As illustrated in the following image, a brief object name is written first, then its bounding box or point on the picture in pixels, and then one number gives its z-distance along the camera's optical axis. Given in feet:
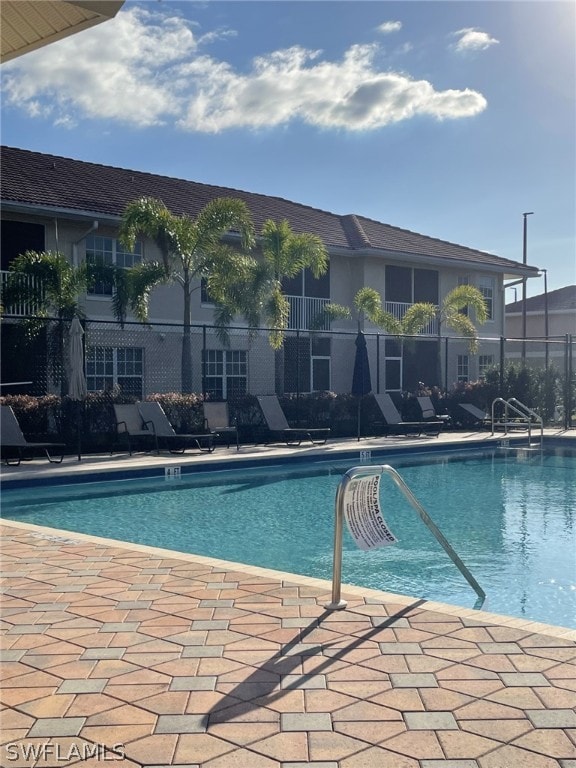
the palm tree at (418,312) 70.85
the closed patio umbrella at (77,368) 42.55
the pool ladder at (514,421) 53.06
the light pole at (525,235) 132.77
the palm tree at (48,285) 49.34
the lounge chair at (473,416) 61.62
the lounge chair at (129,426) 43.42
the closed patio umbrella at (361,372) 56.90
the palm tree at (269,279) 56.44
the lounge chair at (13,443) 38.50
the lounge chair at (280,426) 49.70
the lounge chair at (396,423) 56.65
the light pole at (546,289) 127.58
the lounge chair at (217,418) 46.78
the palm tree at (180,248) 52.90
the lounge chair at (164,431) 44.06
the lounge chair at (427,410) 60.75
